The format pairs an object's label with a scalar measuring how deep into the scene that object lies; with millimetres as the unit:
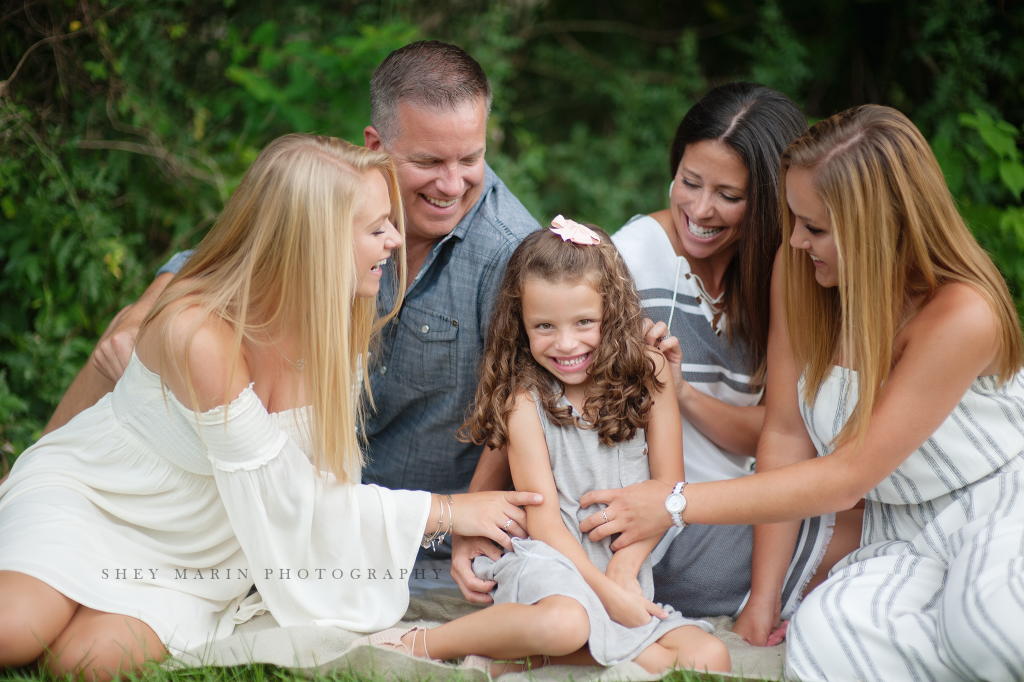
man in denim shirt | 2562
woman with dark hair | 2453
